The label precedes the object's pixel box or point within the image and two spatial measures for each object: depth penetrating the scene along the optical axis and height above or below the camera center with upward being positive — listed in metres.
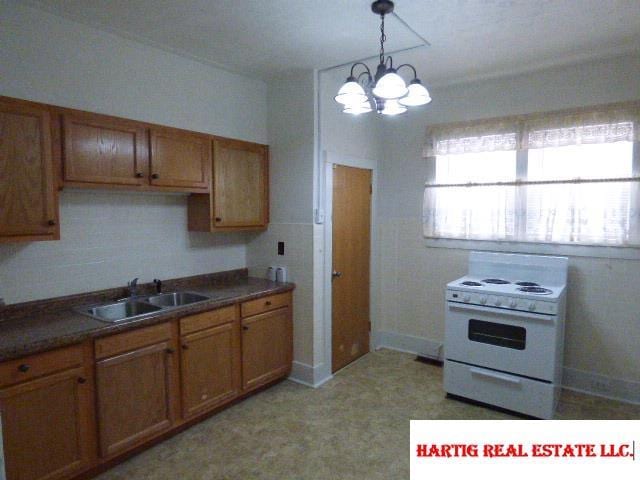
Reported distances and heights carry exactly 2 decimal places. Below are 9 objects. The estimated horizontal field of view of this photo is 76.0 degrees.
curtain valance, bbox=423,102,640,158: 3.06 +0.72
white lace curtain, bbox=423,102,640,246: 3.07 +0.22
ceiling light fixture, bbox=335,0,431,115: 1.86 +0.62
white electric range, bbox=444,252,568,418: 2.83 -0.88
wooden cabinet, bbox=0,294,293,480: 1.98 -0.99
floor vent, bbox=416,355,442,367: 3.96 -1.40
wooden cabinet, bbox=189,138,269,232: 3.18 +0.21
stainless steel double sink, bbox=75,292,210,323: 2.66 -0.60
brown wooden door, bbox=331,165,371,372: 3.70 -0.43
